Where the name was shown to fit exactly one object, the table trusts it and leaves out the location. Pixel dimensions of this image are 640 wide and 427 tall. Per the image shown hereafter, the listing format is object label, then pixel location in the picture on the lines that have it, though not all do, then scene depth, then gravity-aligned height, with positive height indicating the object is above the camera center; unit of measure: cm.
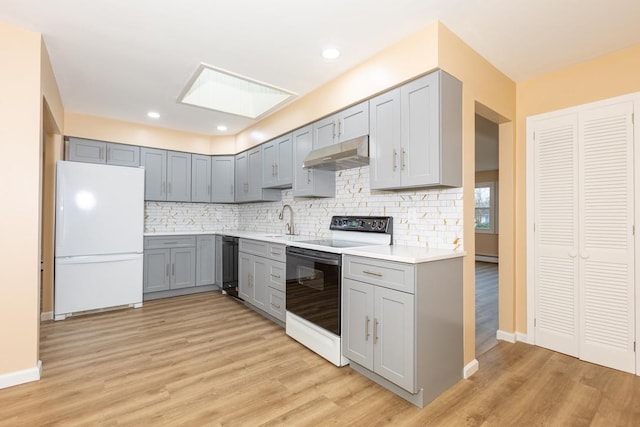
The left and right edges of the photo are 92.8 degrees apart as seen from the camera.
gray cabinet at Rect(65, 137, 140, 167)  419 +88
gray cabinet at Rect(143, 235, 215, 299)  445 -77
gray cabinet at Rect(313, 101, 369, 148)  274 +87
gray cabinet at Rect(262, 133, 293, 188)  380 +69
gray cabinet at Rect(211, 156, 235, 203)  525 +62
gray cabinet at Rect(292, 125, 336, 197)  344 +45
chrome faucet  419 -13
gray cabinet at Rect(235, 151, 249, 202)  487 +61
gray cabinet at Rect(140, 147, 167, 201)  469 +65
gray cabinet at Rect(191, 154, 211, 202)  512 +61
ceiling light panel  341 +150
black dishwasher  429 -75
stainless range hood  265 +55
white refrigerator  362 -29
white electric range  249 -60
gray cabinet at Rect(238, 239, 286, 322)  327 -72
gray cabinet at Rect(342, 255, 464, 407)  195 -76
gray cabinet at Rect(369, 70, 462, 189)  218 +62
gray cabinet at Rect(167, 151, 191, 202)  490 +62
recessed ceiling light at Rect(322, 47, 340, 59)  258 +140
